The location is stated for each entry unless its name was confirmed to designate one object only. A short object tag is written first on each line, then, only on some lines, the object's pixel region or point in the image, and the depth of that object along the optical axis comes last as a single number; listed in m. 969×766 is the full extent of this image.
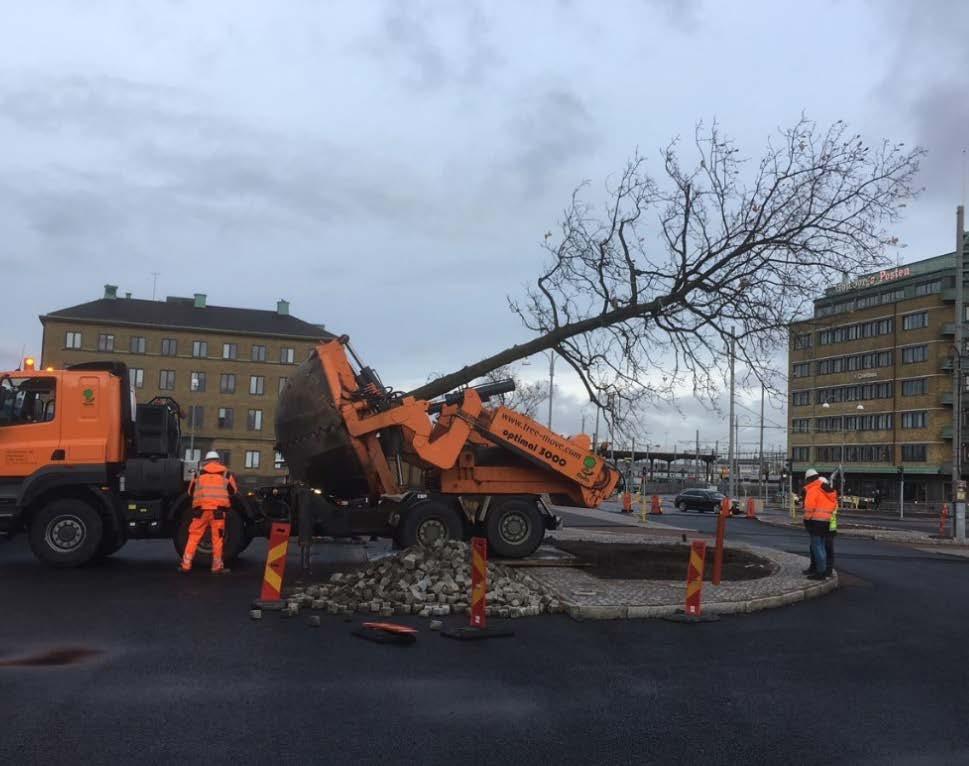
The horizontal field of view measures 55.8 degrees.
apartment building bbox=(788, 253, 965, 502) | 73.00
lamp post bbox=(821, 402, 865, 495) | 78.86
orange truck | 12.99
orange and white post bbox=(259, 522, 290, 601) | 9.90
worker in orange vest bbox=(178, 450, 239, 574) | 12.54
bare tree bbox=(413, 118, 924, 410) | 16.14
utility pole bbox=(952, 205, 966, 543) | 25.73
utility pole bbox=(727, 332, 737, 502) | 44.90
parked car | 46.41
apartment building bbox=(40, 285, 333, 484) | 72.38
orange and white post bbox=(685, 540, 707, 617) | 9.89
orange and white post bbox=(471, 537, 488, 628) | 8.86
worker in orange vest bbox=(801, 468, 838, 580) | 13.38
